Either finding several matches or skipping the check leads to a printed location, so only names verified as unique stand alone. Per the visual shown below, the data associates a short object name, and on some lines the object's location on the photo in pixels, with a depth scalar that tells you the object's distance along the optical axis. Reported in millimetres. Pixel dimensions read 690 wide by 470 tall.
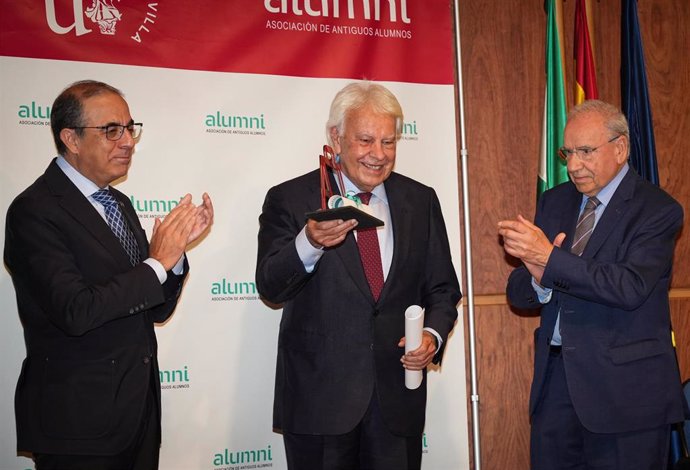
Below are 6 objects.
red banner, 3500
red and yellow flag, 4203
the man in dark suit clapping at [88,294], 2326
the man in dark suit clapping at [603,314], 2791
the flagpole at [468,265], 3990
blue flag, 4176
